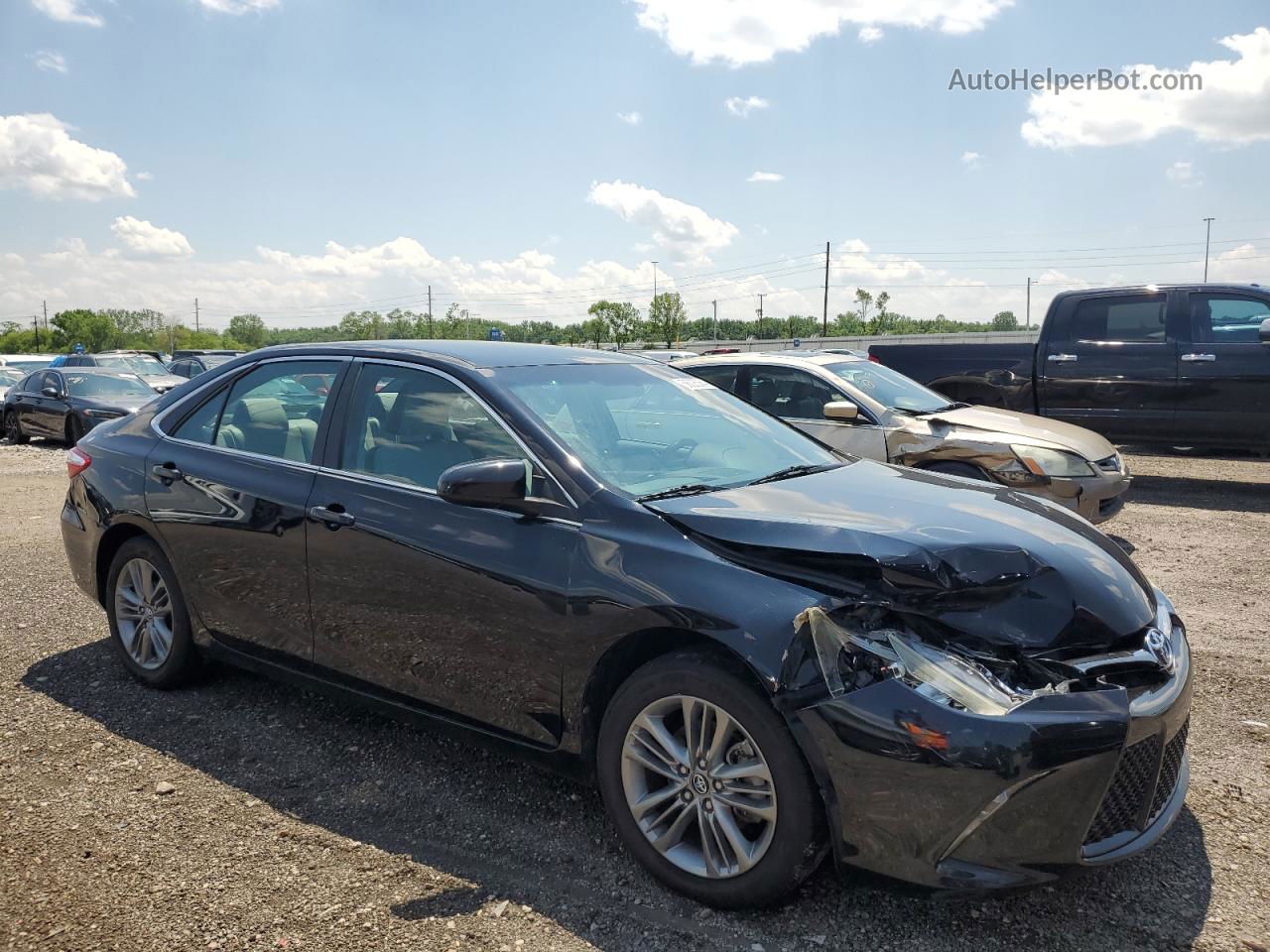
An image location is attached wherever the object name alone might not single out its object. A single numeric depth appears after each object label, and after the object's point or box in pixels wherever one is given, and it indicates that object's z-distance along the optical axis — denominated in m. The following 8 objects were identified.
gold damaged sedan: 7.25
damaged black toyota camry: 2.41
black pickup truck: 9.71
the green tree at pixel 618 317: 99.00
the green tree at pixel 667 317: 97.81
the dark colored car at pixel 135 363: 20.48
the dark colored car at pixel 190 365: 26.98
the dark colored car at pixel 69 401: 16.33
